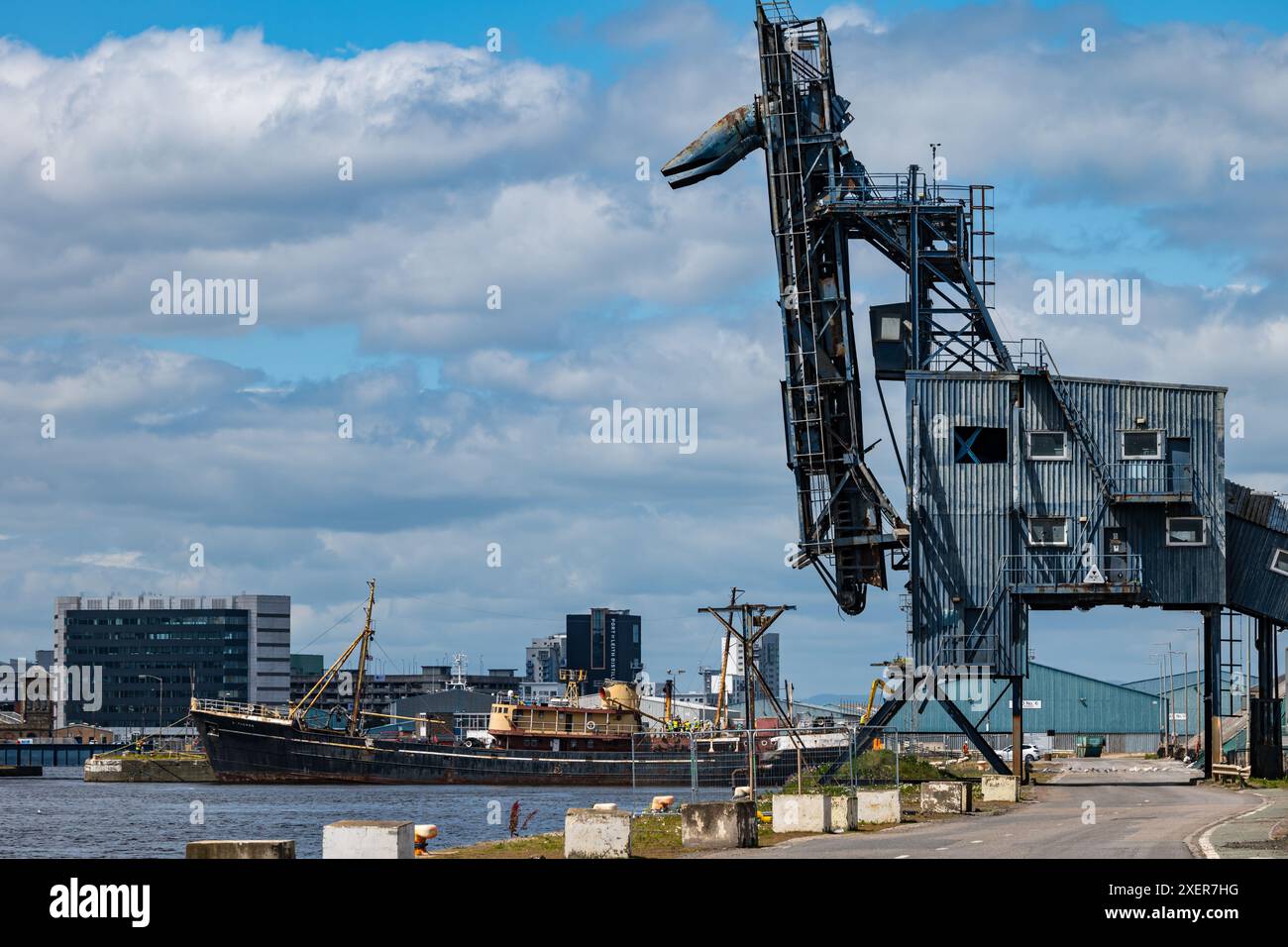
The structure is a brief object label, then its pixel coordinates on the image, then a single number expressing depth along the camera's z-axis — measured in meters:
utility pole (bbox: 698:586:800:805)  83.81
